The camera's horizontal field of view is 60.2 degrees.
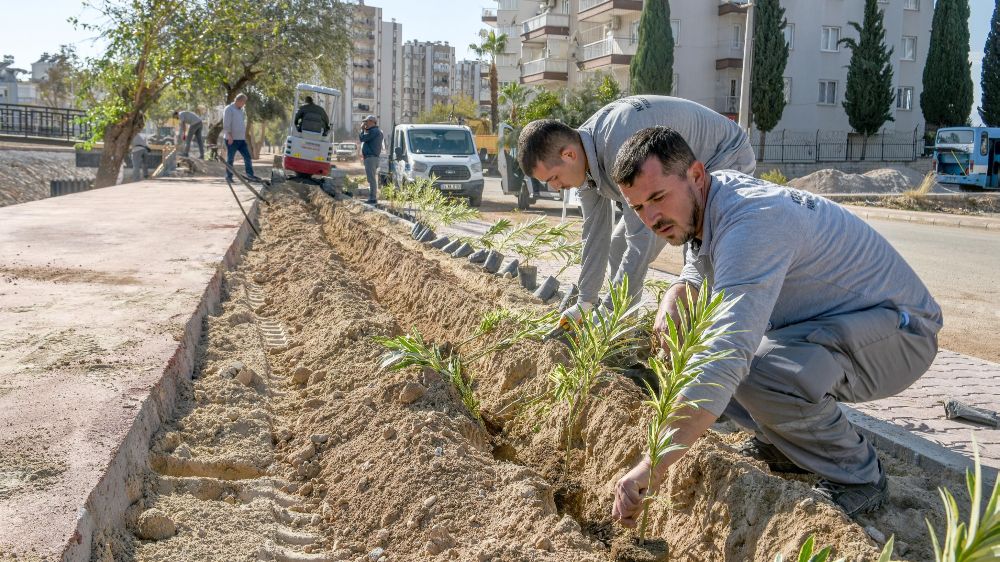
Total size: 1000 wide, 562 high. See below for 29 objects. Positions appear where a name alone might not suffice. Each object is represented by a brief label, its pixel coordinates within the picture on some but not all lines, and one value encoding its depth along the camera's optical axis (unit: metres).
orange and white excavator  19.73
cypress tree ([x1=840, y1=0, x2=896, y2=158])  39.47
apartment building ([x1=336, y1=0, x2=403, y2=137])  119.44
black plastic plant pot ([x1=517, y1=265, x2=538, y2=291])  7.51
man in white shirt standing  18.38
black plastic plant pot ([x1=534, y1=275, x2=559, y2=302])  6.77
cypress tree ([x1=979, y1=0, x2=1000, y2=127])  40.00
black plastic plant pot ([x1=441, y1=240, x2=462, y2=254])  9.87
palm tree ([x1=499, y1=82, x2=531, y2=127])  47.25
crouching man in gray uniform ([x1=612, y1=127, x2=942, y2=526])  2.69
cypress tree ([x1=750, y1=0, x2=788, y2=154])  38.44
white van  20.39
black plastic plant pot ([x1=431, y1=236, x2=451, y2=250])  10.36
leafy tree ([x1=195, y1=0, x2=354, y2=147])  35.72
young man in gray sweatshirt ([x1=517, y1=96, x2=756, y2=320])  4.27
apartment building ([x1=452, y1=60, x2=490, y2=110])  160.50
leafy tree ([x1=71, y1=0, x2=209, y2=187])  21.97
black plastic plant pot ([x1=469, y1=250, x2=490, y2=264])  8.97
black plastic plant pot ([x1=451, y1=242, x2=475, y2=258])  9.53
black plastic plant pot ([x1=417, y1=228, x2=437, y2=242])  10.81
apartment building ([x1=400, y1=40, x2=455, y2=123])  146.25
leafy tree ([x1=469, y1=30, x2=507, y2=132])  63.94
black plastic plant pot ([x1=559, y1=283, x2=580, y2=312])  5.84
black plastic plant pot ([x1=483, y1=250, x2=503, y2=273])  8.35
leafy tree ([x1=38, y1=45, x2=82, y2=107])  66.06
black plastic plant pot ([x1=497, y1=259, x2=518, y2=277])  7.88
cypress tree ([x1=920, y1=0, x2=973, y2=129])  40.56
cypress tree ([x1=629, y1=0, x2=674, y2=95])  40.91
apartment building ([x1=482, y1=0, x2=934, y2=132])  43.09
